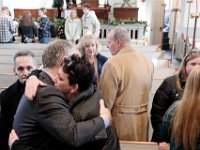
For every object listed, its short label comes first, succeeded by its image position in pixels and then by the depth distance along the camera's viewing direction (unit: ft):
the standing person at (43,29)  28.74
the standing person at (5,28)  26.68
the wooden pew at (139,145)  7.64
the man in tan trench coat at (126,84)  8.01
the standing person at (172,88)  7.63
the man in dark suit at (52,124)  4.12
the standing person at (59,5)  42.28
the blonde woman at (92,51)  9.52
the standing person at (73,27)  26.55
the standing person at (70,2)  41.34
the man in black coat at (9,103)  6.93
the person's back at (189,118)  4.53
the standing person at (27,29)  29.12
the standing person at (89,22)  25.64
